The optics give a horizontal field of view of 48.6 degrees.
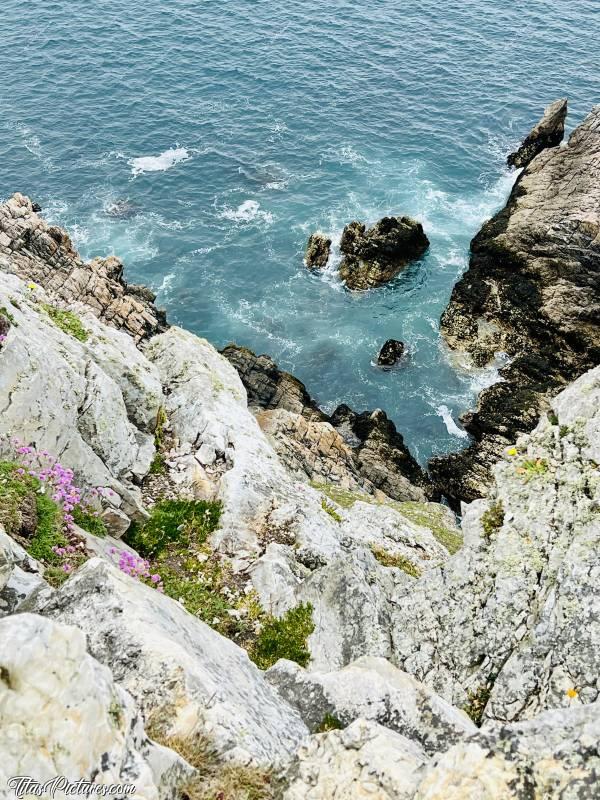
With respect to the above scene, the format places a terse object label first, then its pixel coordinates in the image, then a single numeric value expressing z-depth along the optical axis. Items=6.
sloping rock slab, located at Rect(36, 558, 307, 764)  11.01
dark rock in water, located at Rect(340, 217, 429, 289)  65.75
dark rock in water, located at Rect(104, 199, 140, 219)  71.75
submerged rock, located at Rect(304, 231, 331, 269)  66.62
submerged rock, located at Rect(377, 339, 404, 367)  58.44
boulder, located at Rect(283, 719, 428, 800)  9.71
